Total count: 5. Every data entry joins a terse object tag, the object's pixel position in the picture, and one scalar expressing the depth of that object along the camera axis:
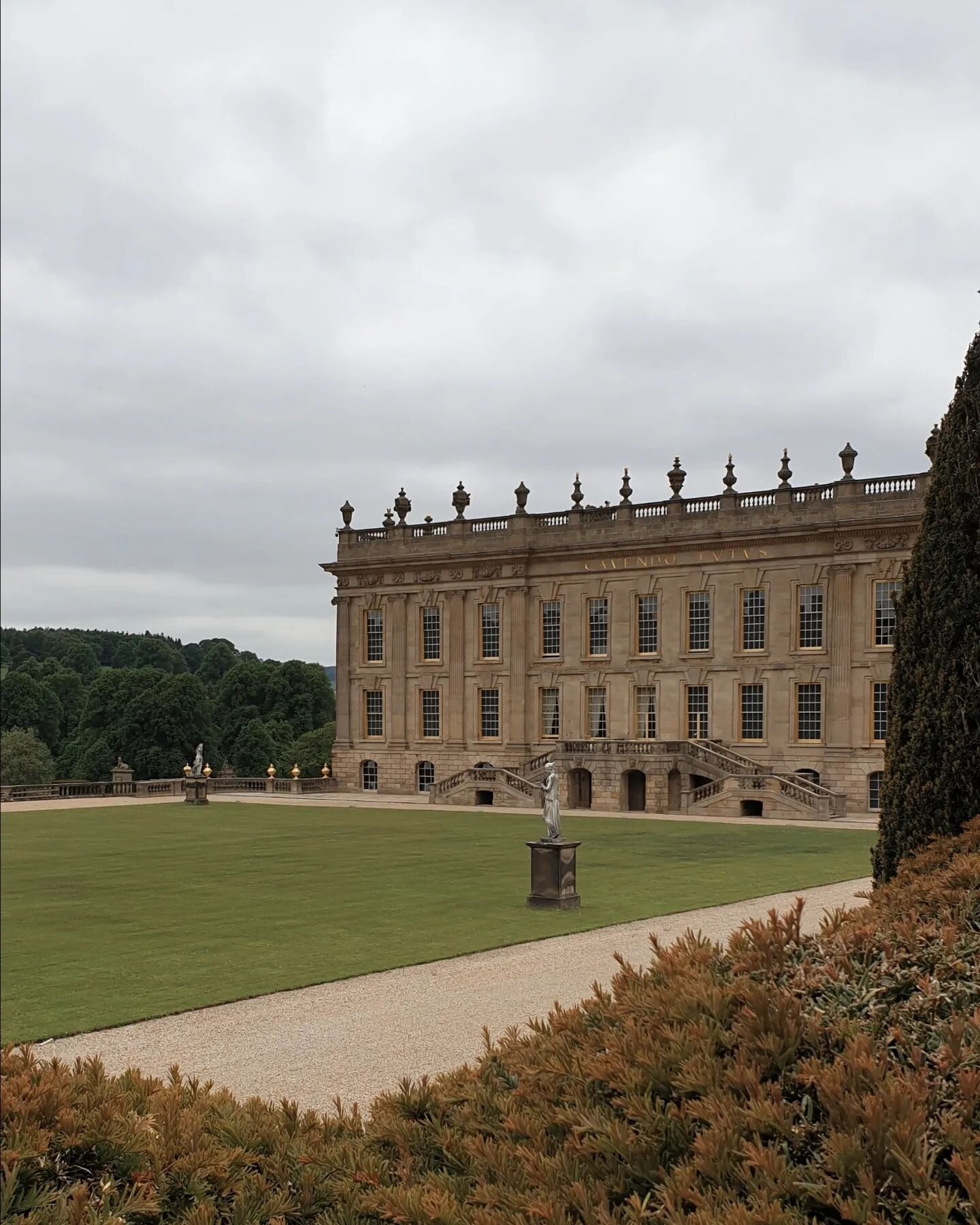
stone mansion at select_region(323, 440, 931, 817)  51.41
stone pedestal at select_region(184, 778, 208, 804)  51.81
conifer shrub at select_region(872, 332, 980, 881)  10.04
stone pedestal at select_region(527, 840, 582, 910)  20.19
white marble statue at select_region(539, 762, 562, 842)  20.80
